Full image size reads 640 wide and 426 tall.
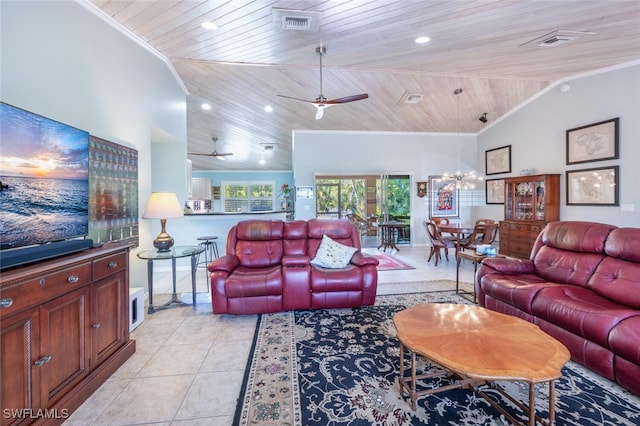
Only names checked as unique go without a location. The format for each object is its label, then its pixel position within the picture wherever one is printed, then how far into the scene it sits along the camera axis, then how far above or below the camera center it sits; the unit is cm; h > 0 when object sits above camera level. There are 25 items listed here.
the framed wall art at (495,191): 691 +45
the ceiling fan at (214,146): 760 +198
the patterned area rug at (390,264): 523 -111
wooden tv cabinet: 133 -72
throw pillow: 337 -57
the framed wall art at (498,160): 675 +122
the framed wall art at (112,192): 268 +19
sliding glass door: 765 +32
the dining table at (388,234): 663 -69
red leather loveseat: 300 -81
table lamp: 322 -2
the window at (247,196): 1132 +54
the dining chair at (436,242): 534 -65
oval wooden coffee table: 136 -77
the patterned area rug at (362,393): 163 -122
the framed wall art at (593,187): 462 +37
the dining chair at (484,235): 520 -51
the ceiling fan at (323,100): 365 +152
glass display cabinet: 549 -4
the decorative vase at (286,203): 832 +19
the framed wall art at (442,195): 767 +37
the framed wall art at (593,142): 461 +116
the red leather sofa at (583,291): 183 -72
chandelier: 571 +77
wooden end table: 337 -63
